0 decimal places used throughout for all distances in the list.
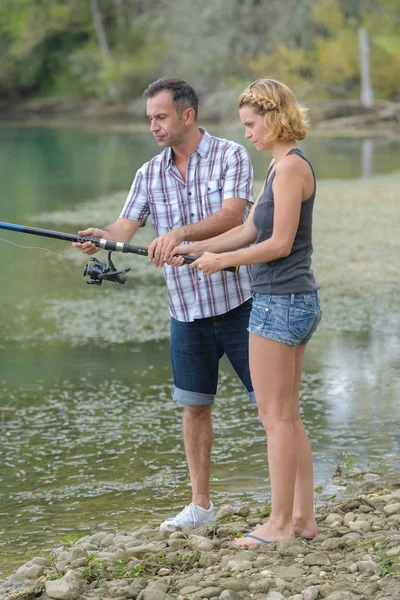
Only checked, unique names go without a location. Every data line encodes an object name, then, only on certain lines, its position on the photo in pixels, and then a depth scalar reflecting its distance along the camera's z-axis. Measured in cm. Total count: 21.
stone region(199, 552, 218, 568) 739
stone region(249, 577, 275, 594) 661
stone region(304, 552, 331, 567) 702
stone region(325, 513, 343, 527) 816
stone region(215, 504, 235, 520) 890
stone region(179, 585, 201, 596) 676
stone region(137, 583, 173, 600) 670
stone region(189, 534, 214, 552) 778
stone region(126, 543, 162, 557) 770
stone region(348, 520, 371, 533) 786
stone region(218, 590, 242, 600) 645
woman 712
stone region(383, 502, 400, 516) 828
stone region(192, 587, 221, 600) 661
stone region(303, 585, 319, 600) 639
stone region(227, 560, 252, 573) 707
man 820
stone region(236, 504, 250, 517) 893
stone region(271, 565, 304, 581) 681
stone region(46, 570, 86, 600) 684
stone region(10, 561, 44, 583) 772
